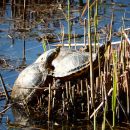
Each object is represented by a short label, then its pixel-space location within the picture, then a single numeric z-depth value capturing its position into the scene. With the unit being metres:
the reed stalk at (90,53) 7.25
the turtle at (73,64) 9.20
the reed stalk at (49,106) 8.71
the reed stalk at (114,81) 7.08
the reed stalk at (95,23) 7.47
